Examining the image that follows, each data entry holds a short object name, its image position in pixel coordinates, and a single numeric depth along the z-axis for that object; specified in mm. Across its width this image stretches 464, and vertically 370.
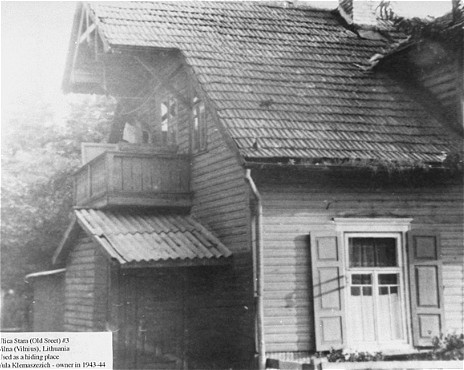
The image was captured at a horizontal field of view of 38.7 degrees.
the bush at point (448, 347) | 10555
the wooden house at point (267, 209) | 10703
